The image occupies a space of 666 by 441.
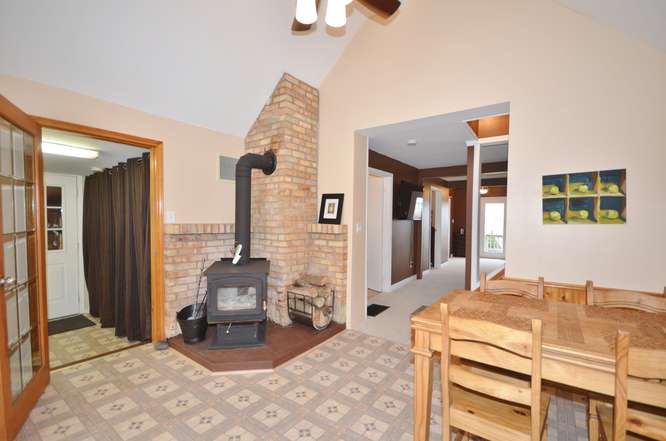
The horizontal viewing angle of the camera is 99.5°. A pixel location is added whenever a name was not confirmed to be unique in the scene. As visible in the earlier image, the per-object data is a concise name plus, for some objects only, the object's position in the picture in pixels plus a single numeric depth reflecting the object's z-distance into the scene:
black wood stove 2.53
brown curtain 3.09
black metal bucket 2.71
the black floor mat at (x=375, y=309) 3.90
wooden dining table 1.11
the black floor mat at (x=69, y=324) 3.87
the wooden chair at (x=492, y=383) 1.12
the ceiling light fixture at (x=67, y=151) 2.93
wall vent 3.29
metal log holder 3.01
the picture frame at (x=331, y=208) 3.30
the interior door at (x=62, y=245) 4.23
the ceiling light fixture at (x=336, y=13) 1.68
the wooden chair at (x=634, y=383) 0.96
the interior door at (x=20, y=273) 1.61
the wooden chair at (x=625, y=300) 1.63
